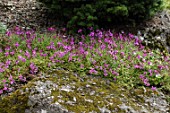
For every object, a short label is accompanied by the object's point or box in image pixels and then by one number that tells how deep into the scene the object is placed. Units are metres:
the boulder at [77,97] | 4.15
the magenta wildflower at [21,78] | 4.62
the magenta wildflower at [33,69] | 4.80
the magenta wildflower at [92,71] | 4.97
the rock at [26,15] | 7.17
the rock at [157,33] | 6.72
